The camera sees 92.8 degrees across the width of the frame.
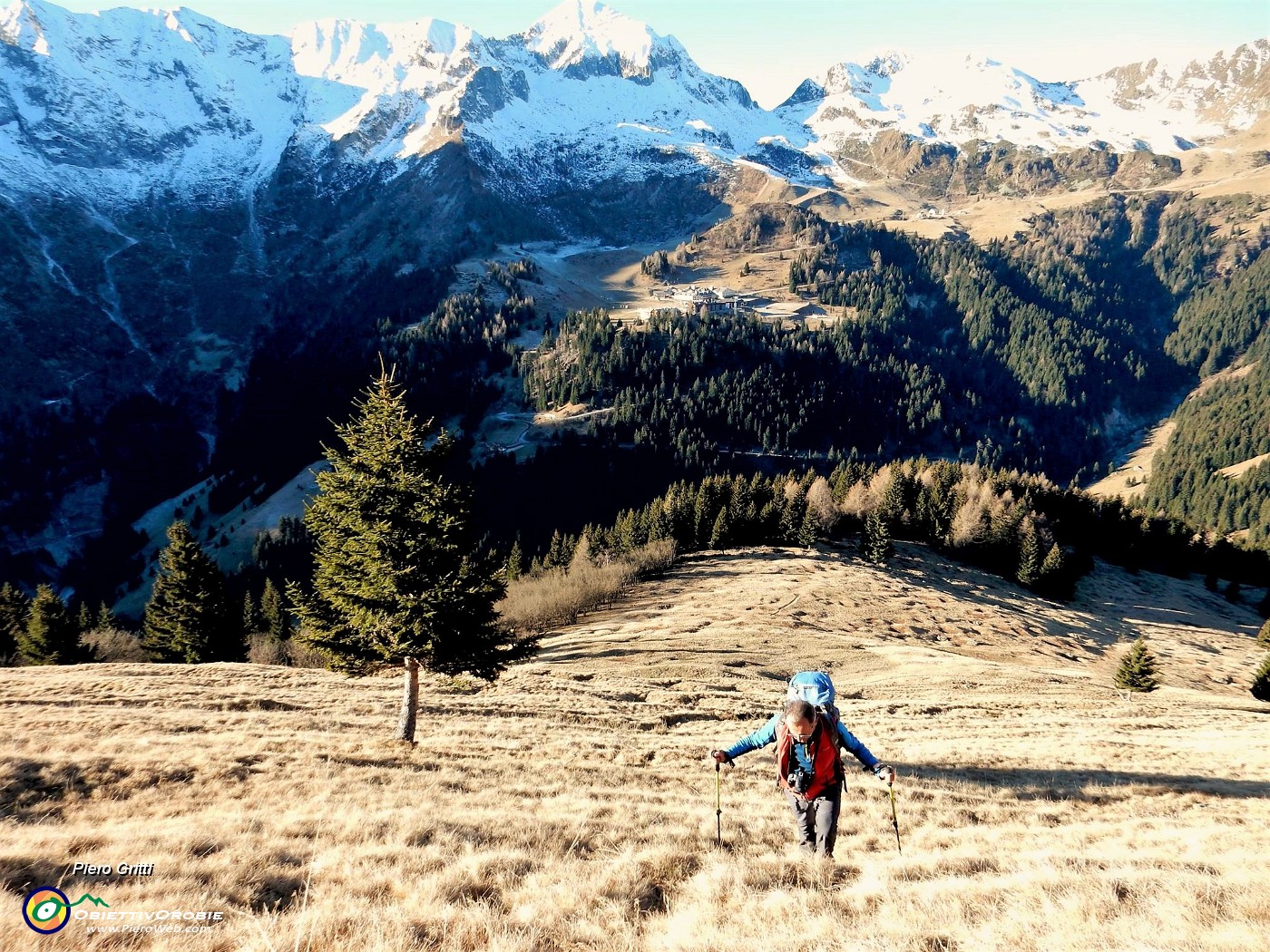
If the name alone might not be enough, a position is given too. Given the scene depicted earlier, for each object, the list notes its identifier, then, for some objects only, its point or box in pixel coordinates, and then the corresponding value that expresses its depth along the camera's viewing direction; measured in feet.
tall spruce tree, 59.00
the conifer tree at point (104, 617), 229.11
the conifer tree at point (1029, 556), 260.42
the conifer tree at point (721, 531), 274.98
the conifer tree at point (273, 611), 233.76
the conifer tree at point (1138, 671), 136.36
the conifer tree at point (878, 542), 255.91
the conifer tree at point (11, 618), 178.81
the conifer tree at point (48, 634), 160.35
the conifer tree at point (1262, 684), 150.71
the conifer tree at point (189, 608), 156.46
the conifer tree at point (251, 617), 245.04
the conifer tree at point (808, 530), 268.82
